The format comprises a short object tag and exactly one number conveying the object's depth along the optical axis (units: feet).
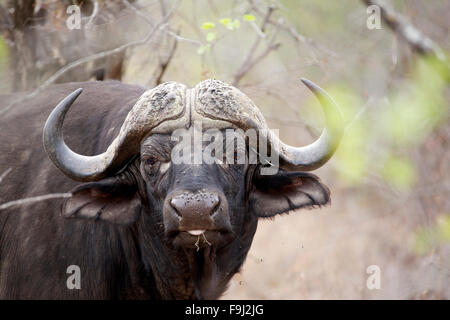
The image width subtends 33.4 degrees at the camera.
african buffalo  17.10
